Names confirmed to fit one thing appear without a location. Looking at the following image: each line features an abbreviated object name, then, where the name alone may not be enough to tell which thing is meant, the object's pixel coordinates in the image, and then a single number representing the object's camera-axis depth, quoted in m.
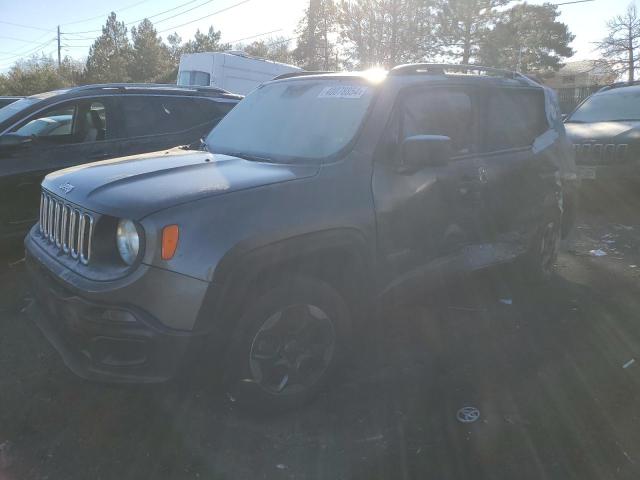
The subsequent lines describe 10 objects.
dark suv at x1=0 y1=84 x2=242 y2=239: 5.20
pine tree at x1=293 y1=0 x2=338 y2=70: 27.14
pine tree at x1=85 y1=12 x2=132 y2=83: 41.94
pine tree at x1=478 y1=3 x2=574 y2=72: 35.38
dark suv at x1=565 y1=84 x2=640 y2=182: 7.64
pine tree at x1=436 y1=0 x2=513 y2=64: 34.81
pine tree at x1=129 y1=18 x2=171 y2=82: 46.85
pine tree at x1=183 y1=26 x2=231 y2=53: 56.81
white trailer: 17.62
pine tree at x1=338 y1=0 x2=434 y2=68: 31.89
